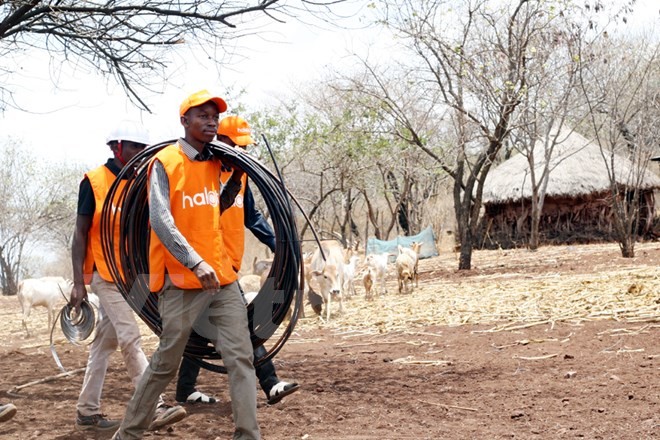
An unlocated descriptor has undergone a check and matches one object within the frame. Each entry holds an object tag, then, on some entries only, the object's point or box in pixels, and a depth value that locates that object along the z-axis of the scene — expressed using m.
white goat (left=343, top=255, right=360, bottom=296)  14.97
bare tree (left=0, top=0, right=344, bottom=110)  6.86
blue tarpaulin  27.66
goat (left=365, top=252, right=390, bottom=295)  14.84
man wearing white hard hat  5.06
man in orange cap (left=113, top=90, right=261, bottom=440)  4.07
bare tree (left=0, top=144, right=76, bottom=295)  36.16
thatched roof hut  30.39
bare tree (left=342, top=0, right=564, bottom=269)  17.22
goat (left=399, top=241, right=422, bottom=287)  15.46
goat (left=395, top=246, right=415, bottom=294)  14.66
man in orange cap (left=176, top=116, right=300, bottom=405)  4.57
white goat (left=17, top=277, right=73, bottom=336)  13.68
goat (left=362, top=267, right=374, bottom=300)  14.40
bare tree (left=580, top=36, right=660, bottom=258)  18.69
